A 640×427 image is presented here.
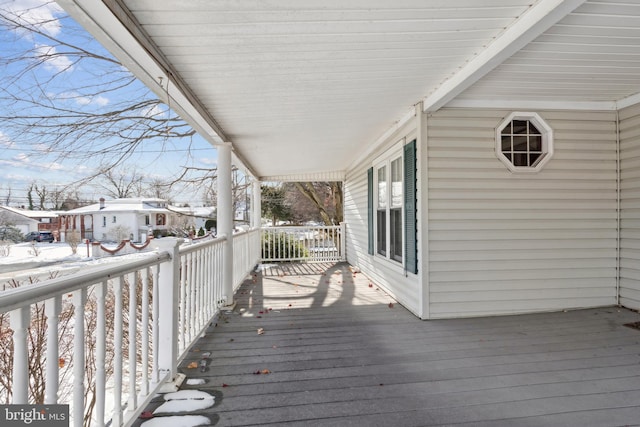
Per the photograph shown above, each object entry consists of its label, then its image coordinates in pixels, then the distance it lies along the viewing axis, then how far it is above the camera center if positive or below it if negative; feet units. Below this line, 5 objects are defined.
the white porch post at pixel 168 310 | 7.32 -2.19
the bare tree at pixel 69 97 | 12.49 +5.82
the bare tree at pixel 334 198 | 37.88 +1.71
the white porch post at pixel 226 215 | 13.60 -0.07
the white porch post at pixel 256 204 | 26.67 +0.76
